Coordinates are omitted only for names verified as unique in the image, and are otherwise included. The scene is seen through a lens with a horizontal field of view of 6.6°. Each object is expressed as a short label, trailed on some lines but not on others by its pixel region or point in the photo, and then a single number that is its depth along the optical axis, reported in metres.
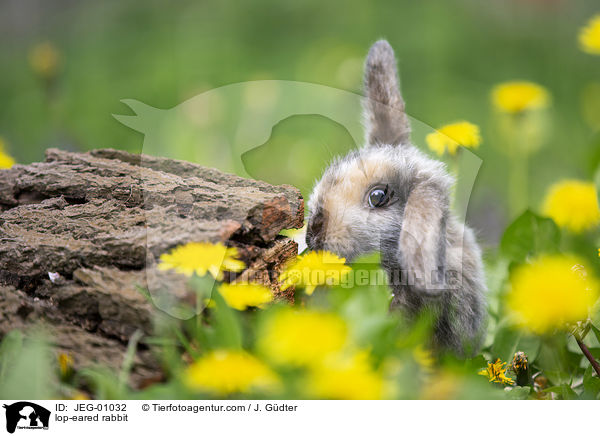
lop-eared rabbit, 2.75
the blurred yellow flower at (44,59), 3.03
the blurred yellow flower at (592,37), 2.91
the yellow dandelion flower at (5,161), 2.84
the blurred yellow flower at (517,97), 2.96
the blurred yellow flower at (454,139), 2.82
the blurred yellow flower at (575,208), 2.88
